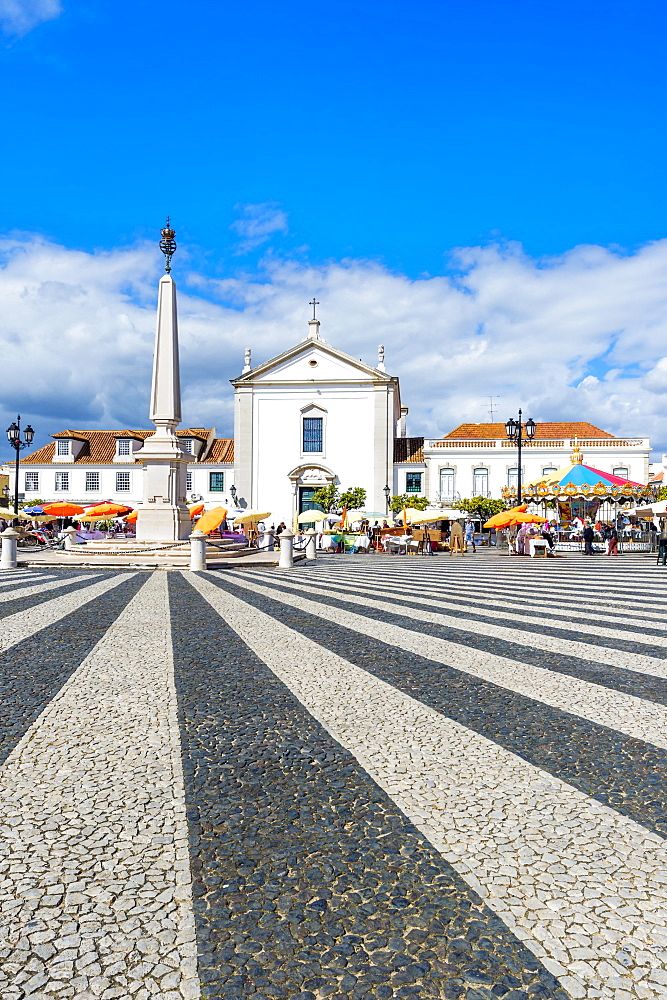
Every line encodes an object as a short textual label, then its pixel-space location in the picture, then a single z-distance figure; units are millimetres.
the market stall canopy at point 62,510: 31531
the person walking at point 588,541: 27023
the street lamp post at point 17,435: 26403
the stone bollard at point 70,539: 25412
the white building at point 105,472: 54938
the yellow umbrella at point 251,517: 27386
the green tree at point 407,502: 48281
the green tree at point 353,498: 48406
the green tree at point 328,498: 49188
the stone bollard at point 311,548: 23997
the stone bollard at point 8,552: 18484
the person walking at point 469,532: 34847
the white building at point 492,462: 50562
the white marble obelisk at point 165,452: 23312
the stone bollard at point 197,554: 18172
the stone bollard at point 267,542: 28872
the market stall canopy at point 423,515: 30117
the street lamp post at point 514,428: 25625
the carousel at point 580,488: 26281
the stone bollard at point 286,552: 20281
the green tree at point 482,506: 45312
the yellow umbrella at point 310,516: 32469
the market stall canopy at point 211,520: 22422
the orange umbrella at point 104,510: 31344
